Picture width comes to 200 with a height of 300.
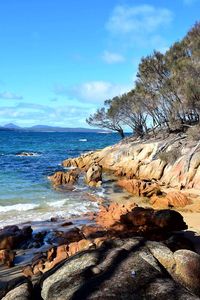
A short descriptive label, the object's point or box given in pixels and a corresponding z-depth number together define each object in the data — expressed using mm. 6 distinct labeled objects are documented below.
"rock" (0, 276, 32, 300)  4392
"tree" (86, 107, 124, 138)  34601
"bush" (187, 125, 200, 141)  18886
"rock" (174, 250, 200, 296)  4264
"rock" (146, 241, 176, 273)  4459
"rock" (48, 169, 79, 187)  18474
